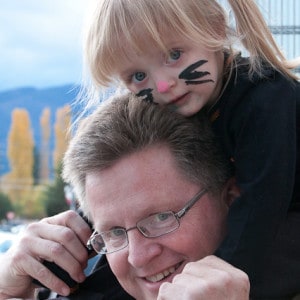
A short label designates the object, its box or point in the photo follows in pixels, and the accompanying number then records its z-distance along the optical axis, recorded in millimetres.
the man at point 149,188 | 1628
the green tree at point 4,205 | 16172
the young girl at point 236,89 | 1473
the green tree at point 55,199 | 13172
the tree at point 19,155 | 17219
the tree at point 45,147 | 17109
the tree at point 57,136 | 15889
